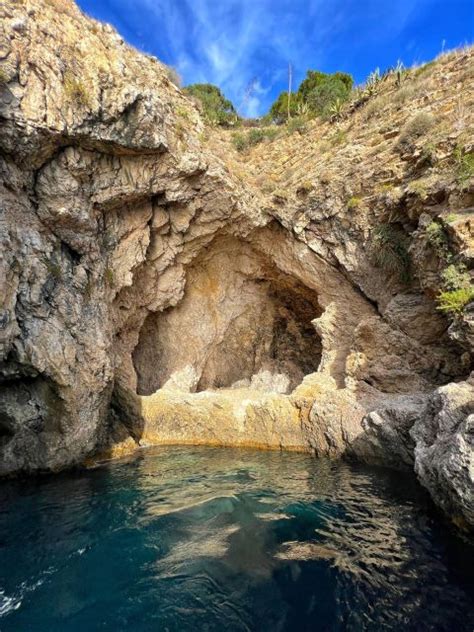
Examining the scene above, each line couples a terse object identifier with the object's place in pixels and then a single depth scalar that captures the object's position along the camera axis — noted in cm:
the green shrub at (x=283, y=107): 2681
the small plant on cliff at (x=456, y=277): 953
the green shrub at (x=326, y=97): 2150
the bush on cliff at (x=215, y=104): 2624
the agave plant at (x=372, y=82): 1894
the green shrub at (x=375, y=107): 1723
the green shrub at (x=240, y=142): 2266
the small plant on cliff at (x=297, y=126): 2163
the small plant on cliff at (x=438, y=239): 1040
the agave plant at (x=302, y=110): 2300
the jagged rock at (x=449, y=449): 619
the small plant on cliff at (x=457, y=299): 910
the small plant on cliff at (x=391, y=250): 1290
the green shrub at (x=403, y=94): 1616
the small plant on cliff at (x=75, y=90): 998
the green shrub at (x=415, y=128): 1341
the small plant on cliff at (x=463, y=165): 1033
